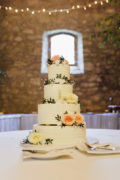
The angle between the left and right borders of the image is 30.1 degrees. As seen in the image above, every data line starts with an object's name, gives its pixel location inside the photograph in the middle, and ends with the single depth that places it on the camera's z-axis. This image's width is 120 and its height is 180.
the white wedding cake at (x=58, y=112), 1.66
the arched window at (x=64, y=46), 7.01
